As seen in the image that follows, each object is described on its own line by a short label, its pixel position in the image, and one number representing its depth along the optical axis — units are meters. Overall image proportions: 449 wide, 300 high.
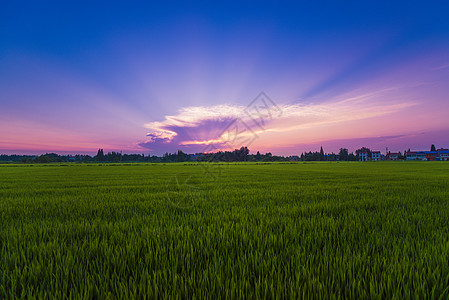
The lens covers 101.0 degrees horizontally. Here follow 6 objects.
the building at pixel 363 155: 137.00
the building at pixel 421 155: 123.84
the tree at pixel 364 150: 142.45
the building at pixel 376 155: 145.30
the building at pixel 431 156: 119.50
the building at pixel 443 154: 118.50
